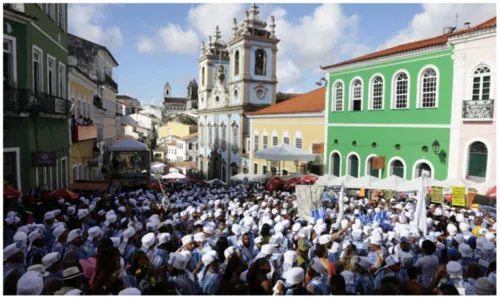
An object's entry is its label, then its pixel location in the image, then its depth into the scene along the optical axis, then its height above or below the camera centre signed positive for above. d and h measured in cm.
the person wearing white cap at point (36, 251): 616 -197
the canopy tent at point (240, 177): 2378 -262
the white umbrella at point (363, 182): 1518 -179
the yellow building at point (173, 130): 7014 +46
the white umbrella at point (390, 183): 1455 -174
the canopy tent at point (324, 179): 1652 -186
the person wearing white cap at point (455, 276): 548 -194
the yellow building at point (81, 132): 1955 -6
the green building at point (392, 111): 1814 +130
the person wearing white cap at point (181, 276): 527 -196
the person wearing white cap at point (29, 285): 441 -172
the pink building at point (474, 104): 1598 +140
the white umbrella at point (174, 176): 2223 -244
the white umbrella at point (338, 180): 1576 -180
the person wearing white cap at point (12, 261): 546 -187
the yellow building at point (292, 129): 2633 +43
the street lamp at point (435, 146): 1817 -42
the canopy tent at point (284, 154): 2230 -109
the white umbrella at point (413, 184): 1390 -170
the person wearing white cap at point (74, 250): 604 -191
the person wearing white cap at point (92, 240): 673 -195
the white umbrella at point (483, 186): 1370 -165
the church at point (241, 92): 3816 +425
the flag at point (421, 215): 940 -191
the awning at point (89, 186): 1408 -196
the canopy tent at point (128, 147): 2346 -90
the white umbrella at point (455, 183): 1375 -159
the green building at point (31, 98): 1209 +107
